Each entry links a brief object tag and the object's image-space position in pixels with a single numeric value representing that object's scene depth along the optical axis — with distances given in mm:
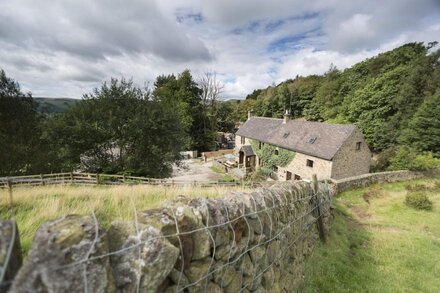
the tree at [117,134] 14484
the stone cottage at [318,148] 18547
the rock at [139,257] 1564
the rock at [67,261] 1171
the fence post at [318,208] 6493
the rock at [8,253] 1121
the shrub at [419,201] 12555
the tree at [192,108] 38219
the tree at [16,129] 14844
